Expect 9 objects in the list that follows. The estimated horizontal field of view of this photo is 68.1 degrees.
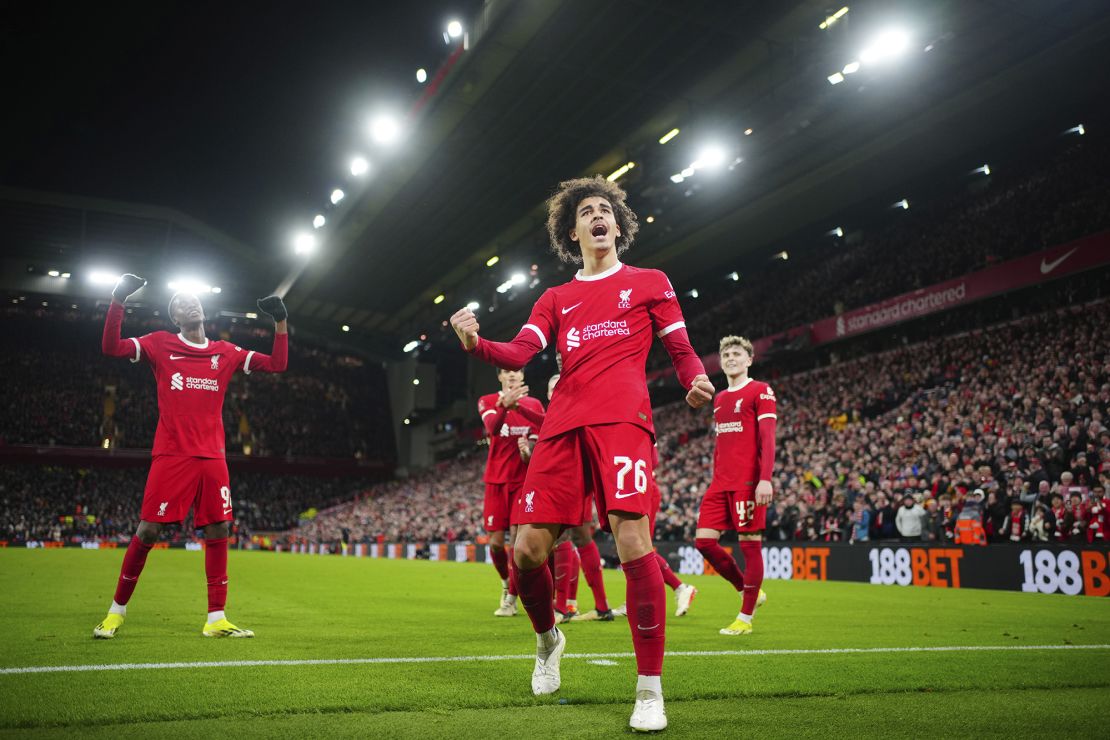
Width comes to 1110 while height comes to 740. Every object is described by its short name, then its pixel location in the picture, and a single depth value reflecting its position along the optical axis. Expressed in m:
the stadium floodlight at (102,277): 43.93
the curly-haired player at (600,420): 3.42
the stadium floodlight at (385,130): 25.38
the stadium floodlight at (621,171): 25.78
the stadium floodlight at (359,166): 27.82
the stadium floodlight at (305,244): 34.69
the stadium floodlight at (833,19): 18.62
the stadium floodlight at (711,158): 23.20
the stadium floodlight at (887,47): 18.02
